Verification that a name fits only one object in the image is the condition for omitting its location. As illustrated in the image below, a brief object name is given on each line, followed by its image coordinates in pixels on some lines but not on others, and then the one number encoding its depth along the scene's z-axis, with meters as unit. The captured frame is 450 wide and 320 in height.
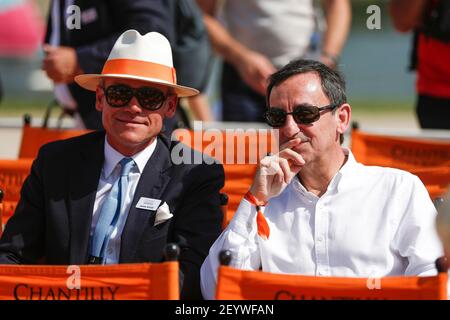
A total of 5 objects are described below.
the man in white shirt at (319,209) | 8.43
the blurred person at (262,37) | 14.52
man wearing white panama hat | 8.99
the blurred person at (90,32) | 12.02
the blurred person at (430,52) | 13.51
